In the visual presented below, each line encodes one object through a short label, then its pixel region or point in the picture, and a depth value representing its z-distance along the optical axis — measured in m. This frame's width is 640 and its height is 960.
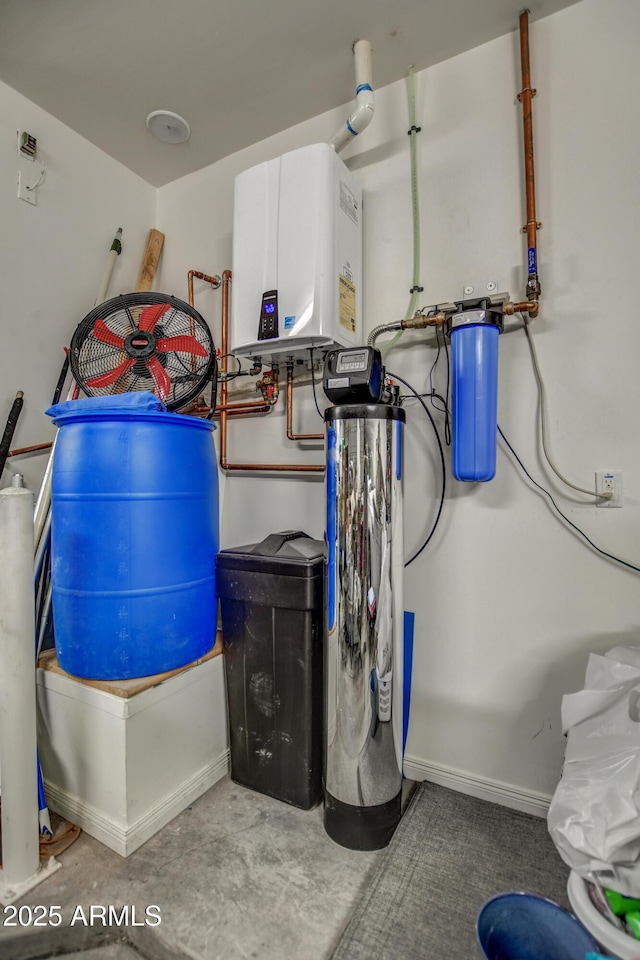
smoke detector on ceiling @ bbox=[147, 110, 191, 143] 1.88
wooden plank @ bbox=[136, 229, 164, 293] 2.23
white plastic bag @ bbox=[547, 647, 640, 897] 0.87
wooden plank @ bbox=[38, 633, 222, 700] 1.29
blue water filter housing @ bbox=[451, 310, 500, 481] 1.34
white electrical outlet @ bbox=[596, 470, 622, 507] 1.33
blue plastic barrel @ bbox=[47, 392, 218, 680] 1.33
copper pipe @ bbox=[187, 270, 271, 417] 1.92
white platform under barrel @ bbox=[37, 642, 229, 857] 1.29
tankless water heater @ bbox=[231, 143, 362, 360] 1.53
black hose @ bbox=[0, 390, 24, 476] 1.74
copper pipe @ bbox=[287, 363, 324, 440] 1.81
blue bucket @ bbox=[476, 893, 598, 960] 0.85
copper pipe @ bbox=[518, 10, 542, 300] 1.39
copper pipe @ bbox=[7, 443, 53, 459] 1.79
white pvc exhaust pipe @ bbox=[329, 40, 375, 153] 1.56
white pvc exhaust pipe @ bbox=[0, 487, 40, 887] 1.14
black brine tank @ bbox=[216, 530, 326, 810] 1.44
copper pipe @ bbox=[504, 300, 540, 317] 1.37
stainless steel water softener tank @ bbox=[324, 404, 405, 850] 1.24
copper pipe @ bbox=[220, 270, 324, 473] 1.85
